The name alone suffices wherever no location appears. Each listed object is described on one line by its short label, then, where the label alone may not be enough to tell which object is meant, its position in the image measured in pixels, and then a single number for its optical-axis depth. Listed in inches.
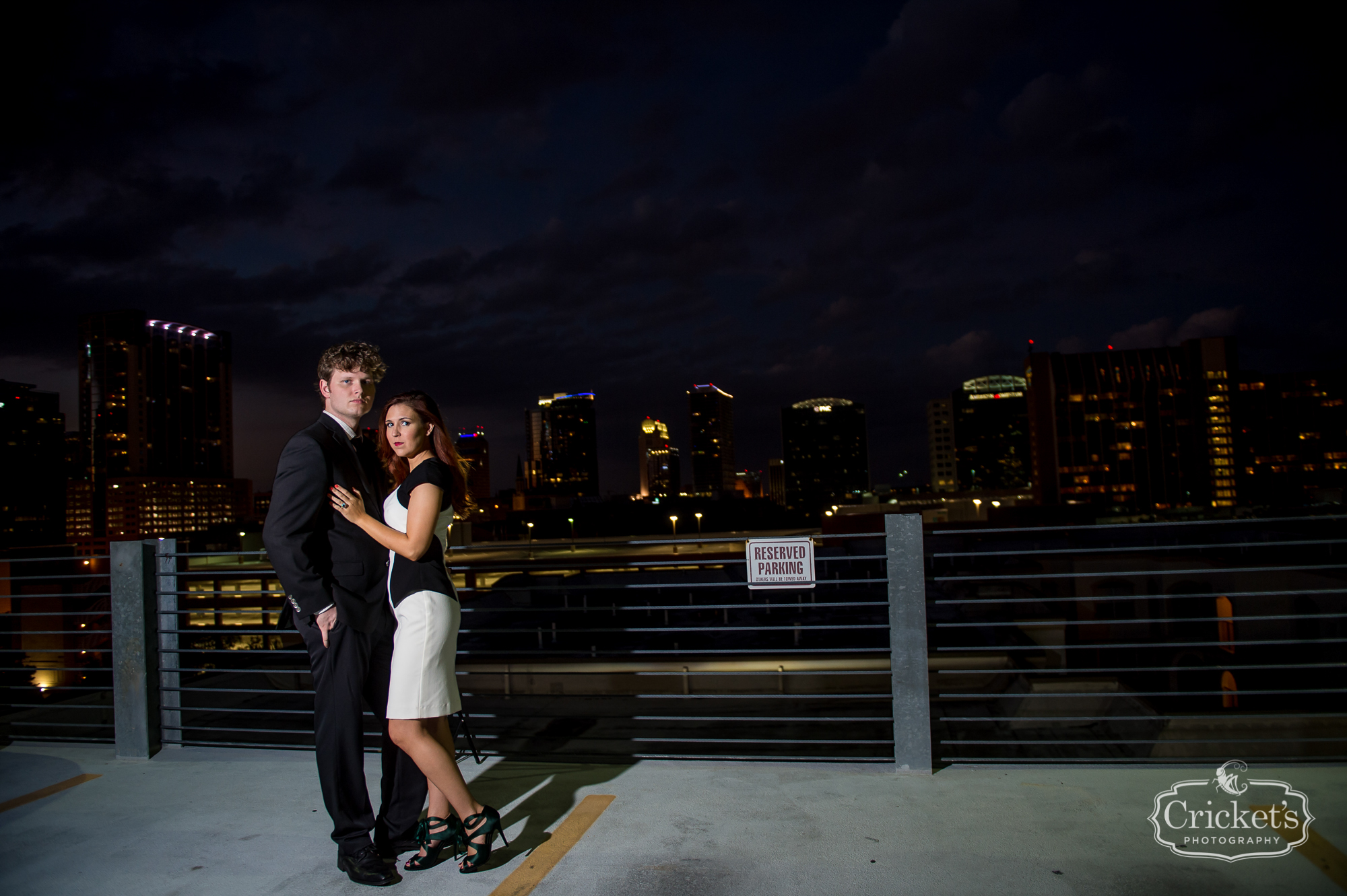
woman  114.0
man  115.9
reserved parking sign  155.3
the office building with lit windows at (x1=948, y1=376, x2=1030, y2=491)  7591.0
